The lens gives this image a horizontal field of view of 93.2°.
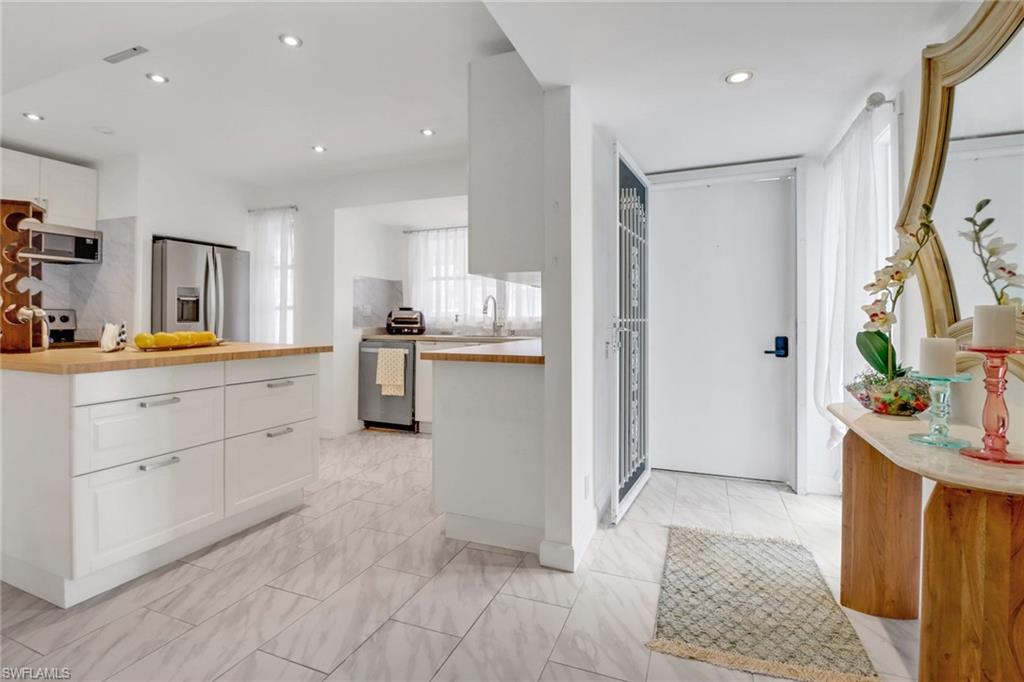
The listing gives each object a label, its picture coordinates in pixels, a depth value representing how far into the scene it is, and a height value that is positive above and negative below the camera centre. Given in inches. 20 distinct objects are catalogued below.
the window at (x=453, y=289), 200.8 +21.7
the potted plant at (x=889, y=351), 68.2 -1.6
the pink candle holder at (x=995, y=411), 48.2 -7.0
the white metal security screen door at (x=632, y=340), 117.9 +0.0
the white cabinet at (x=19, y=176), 147.0 +50.1
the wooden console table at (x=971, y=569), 42.6 -20.6
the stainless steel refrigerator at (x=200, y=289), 166.1 +18.2
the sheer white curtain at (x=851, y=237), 91.4 +21.0
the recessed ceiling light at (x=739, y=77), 80.7 +44.6
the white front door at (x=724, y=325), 131.2 +4.4
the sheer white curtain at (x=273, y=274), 194.7 +26.4
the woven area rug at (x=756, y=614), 62.0 -40.7
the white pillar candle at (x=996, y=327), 47.4 +1.4
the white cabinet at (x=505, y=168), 90.8 +33.0
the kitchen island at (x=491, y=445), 90.0 -20.4
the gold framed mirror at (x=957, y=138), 56.4 +26.7
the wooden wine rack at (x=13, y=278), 82.5 +10.3
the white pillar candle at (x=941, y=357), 52.4 -1.7
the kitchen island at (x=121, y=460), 71.0 -20.1
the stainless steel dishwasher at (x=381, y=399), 186.2 -23.4
